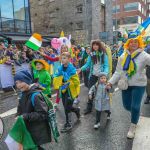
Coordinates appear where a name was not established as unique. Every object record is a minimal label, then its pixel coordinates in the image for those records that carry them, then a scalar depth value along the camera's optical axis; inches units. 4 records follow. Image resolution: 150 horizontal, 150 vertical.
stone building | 734.2
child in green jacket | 129.9
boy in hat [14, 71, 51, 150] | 72.3
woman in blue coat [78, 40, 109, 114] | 134.8
